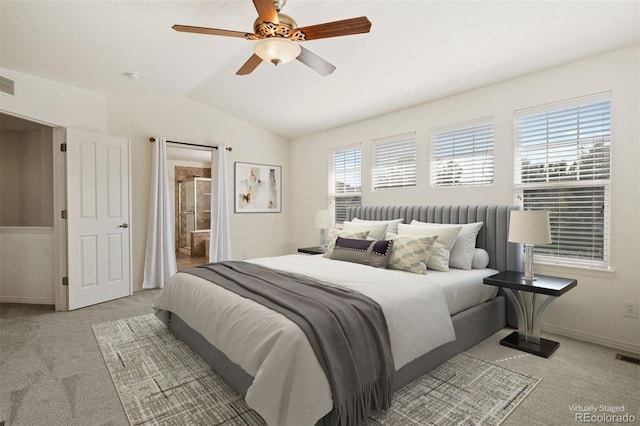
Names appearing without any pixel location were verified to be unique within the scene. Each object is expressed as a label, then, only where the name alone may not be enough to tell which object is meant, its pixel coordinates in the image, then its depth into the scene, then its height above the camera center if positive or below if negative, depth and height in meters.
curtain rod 4.88 +0.98
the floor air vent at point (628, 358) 2.61 -1.19
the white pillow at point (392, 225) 4.08 -0.22
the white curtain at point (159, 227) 4.87 -0.32
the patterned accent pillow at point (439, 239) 3.20 -0.31
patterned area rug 1.90 -1.21
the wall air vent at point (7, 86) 3.35 +1.21
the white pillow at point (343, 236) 3.74 -0.33
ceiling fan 2.16 +1.21
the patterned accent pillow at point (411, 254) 3.04 -0.43
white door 4.00 -0.17
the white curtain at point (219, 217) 5.44 -0.18
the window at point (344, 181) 5.24 +0.43
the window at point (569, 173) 2.97 +0.34
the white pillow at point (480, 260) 3.39 -0.53
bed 1.59 -0.80
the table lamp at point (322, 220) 5.10 -0.20
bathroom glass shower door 8.84 -0.06
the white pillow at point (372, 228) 3.90 -0.26
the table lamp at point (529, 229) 2.75 -0.18
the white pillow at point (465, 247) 3.33 -0.40
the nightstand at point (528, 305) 2.69 -0.85
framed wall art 5.79 +0.34
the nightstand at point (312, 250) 4.90 -0.65
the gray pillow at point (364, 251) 3.21 -0.45
